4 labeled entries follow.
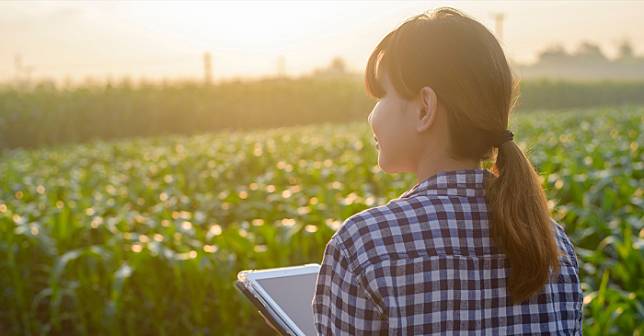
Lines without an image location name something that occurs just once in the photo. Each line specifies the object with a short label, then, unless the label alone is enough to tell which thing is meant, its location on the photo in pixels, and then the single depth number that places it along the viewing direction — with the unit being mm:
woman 1360
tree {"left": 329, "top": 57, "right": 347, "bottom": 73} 55375
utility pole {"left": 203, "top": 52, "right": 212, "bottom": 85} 25119
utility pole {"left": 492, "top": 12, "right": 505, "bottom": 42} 48156
